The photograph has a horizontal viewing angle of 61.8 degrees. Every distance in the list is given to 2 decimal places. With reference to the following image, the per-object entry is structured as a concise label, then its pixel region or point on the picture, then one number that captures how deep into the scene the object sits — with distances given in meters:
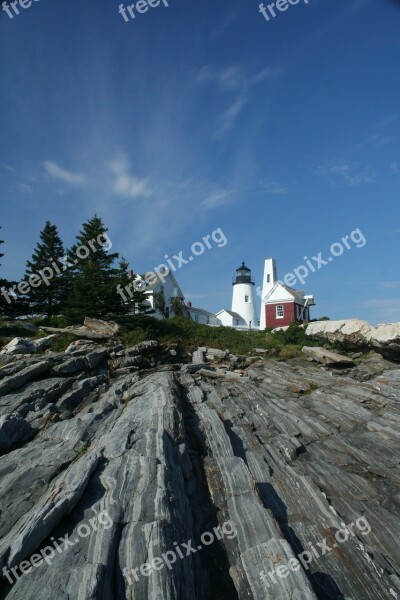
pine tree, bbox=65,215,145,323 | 26.02
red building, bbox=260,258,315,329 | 46.06
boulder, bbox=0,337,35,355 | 17.25
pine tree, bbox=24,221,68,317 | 33.44
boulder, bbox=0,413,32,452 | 9.30
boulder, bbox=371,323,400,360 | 25.16
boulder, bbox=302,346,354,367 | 23.72
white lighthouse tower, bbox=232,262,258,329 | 57.47
